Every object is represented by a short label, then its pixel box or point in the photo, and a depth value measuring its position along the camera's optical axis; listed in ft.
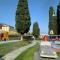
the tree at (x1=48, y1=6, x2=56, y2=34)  93.85
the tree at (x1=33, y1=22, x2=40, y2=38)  119.32
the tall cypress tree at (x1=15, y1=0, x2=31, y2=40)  66.99
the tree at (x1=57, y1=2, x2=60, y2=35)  76.55
